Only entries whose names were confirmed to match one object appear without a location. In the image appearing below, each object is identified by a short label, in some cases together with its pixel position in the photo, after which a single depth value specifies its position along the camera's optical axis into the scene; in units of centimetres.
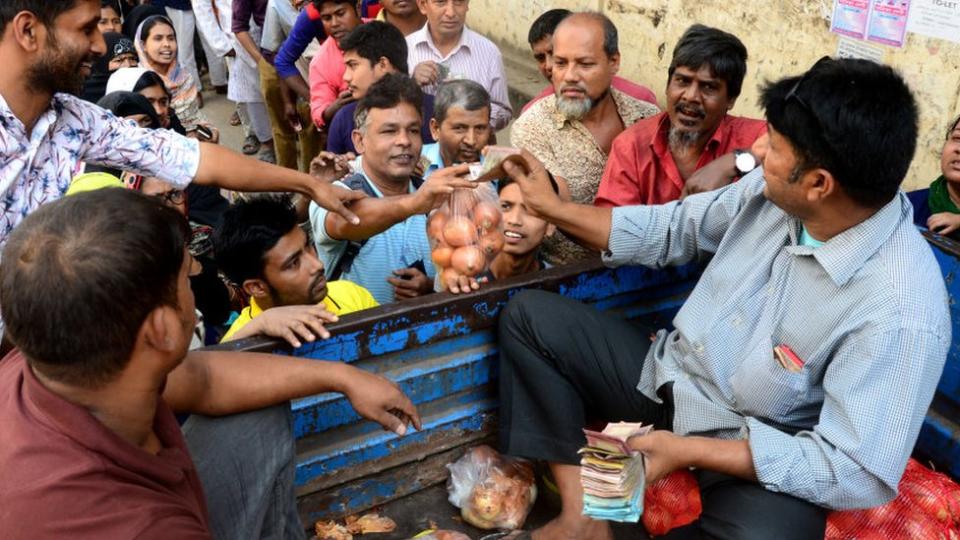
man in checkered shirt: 200
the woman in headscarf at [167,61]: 573
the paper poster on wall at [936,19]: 386
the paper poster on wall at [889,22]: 409
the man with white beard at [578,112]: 356
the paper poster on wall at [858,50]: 429
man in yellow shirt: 267
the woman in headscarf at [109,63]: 543
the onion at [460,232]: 267
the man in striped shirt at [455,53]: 454
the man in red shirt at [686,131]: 327
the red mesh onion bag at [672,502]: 230
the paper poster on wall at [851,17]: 430
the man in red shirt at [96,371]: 146
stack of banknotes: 194
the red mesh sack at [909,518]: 227
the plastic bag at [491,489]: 263
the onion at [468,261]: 260
